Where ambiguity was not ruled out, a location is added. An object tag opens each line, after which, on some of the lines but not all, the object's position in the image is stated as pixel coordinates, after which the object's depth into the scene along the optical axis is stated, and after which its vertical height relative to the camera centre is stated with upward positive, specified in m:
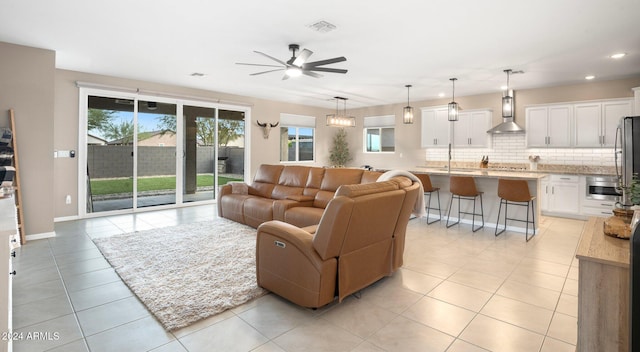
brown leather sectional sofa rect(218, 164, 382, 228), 4.64 -0.33
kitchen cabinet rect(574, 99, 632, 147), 5.95 +1.01
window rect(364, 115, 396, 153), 9.55 +1.22
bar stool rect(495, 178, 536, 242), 4.82 -0.30
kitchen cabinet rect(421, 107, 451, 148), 8.12 +1.19
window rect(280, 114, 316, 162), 9.45 +1.10
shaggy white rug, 2.63 -0.99
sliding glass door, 6.20 +0.51
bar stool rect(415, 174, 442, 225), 5.84 -0.20
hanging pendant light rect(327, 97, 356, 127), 7.32 +1.22
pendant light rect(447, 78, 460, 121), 6.21 +1.23
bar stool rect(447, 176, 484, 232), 5.39 -0.25
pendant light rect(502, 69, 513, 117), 5.63 +1.20
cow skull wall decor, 8.67 +1.21
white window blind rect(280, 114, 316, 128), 9.34 +1.61
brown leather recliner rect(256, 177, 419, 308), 2.45 -0.60
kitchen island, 5.16 -0.36
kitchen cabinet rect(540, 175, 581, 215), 6.21 -0.40
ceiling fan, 3.92 +1.40
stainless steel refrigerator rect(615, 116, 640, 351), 1.20 -0.17
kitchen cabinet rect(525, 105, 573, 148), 6.47 +1.00
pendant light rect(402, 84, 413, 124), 6.64 +1.22
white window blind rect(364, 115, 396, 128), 9.51 +1.60
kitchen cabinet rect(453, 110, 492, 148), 7.49 +1.08
